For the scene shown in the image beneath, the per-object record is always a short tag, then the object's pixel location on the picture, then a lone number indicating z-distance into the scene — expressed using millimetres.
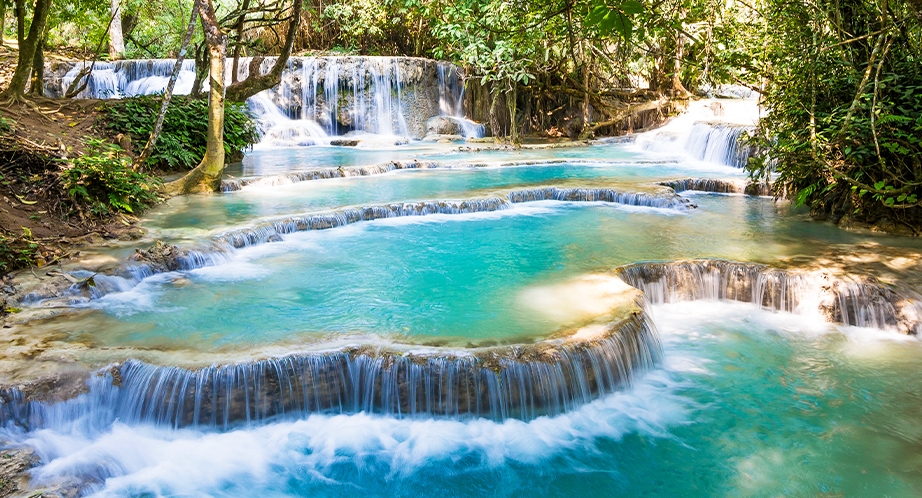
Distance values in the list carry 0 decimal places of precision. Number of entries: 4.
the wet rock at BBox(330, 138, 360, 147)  18312
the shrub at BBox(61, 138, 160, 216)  7559
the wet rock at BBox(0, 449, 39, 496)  3519
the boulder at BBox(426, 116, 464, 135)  20781
